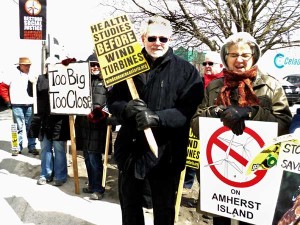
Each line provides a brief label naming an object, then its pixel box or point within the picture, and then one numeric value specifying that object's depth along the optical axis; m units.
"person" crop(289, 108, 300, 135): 2.12
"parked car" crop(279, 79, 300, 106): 17.58
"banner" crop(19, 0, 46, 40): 7.34
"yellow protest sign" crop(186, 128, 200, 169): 4.05
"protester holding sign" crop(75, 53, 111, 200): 4.45
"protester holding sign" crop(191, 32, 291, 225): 2.19
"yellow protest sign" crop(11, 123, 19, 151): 6.63
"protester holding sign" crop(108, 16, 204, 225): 2.59
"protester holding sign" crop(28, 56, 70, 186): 4.93
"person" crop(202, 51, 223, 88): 4.56
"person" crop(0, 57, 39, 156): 6.93
